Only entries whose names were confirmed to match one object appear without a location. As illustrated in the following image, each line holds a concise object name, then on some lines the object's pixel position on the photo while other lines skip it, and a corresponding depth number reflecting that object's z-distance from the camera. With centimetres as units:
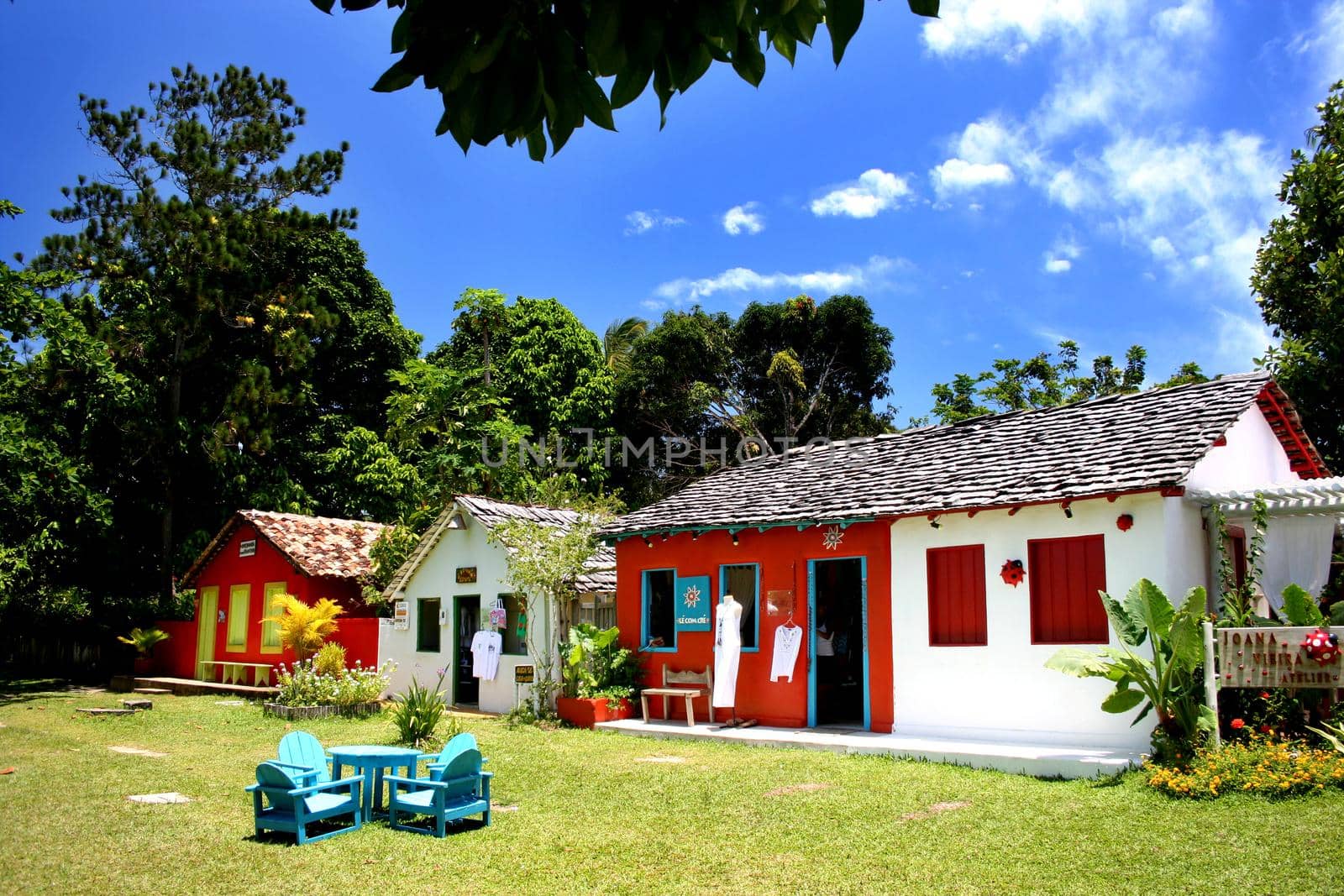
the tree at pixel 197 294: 2575
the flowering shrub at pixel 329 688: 1741
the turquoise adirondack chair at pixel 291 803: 800
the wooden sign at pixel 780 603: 1422
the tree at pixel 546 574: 1616
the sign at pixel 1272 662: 926
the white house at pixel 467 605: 1741
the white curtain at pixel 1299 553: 1246
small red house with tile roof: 2236
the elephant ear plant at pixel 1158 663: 951
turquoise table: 891
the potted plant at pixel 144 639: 2448
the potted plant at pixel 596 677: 1541
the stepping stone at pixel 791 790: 962
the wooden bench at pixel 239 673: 2223
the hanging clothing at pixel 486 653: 1752
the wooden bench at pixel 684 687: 1459
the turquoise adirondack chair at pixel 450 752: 848
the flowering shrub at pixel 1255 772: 825
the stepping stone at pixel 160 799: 970
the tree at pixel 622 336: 3925
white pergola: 1090
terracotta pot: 1526
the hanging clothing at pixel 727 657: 1417
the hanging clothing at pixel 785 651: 1384
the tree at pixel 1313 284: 1945
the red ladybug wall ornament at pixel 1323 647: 920
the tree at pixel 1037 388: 2900
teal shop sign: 1525
